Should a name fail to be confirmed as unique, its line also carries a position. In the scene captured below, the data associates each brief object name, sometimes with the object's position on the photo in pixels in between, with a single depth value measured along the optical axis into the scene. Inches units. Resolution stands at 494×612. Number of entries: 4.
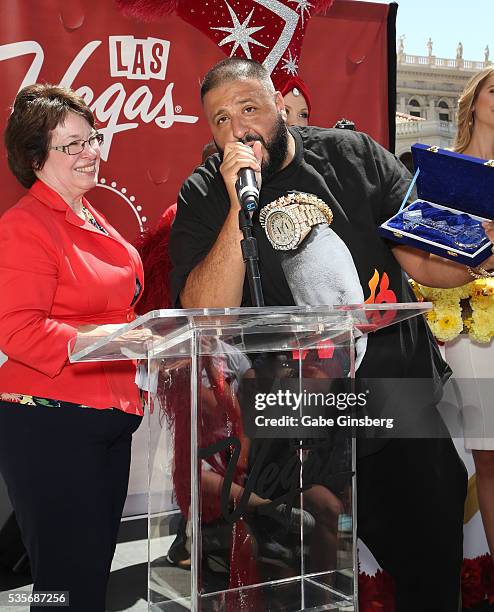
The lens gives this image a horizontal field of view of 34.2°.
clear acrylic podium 47.4
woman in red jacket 71.7
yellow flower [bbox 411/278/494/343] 108.0
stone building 1225.3
